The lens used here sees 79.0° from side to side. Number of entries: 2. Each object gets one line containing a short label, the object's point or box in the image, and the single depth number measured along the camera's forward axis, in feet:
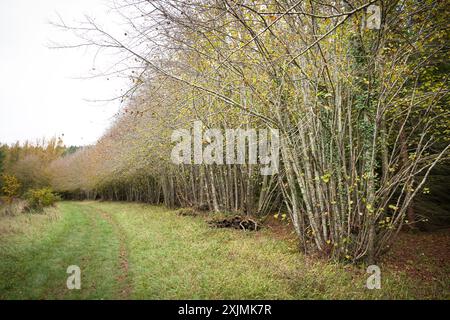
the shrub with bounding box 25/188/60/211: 51.43
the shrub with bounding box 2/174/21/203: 70.85
